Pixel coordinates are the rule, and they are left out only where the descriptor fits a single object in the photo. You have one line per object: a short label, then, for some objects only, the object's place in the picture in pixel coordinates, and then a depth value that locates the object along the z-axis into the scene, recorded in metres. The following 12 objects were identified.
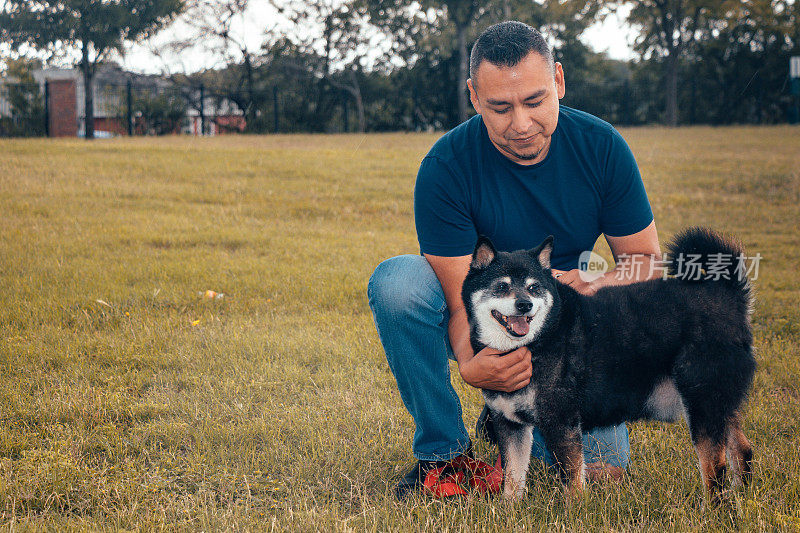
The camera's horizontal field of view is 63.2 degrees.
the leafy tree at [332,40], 31.12
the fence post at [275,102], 27.64
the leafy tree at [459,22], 28.89
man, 3.04
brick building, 27.25
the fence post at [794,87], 28.25
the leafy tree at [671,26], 30.16
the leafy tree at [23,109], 26.39
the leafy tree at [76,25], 24.02
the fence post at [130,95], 24.91
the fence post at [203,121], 29.63
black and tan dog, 2.71
